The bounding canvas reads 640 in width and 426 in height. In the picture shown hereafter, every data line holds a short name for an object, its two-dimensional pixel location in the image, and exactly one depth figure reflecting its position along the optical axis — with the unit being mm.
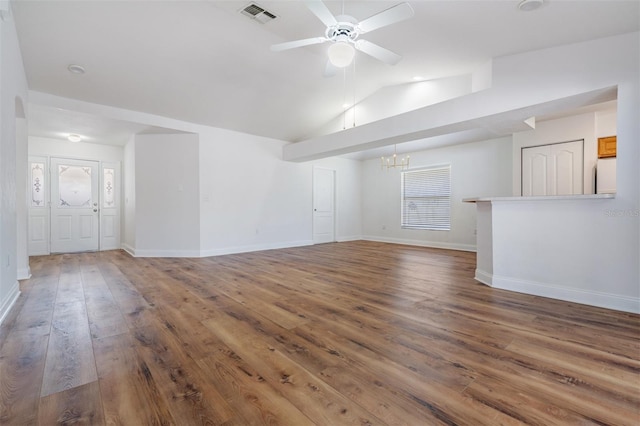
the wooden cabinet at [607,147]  4543
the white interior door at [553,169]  4910
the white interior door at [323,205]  7793
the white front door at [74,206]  6168
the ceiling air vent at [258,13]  3162
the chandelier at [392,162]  7672
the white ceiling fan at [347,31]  2268
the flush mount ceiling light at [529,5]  2590
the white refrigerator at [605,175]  4559
